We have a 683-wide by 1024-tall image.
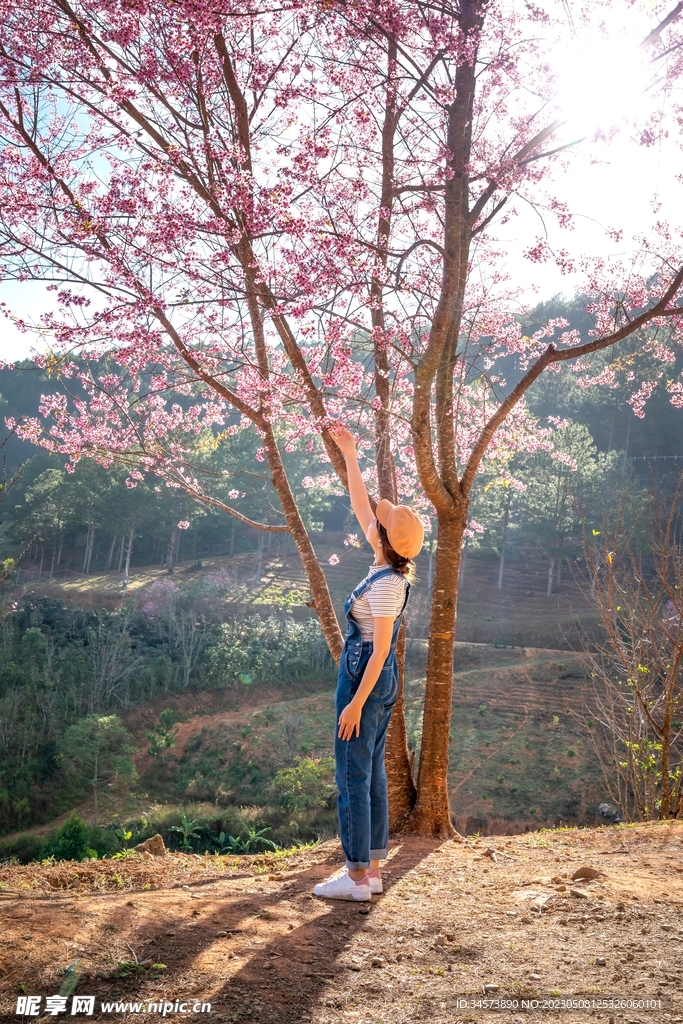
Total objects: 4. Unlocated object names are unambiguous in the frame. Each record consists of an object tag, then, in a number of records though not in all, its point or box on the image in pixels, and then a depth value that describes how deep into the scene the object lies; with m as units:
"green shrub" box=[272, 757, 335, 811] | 15.38
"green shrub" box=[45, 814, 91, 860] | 12.30
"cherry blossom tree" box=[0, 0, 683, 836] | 3.88
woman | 2.55
